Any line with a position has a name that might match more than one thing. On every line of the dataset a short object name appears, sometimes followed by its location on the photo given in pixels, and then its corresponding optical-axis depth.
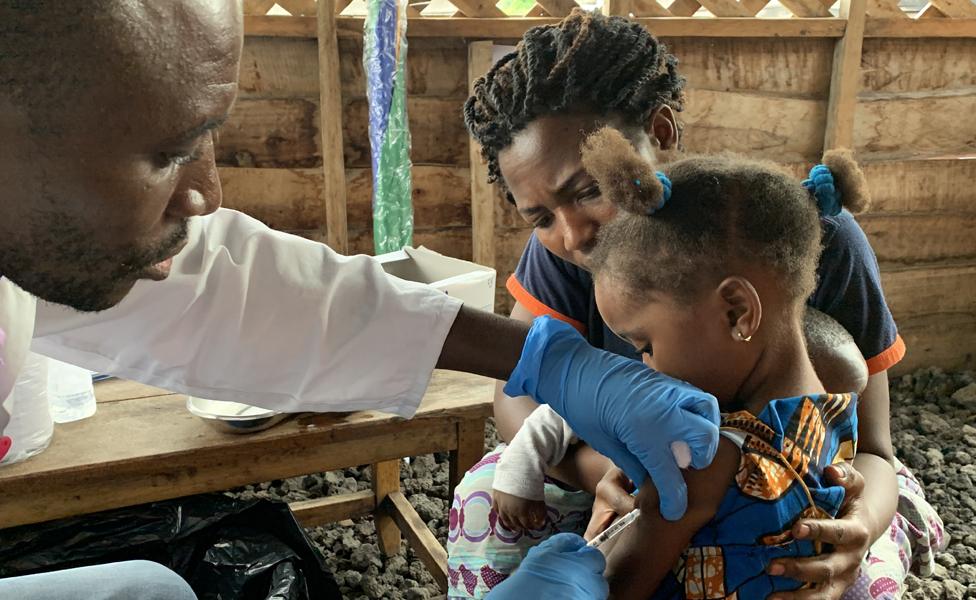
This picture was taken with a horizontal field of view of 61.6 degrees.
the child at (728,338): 1.18
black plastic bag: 1.74
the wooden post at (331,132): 2.97
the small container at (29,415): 1.53
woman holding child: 1.21
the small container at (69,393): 1.75
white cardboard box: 2.34
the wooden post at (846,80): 3.29
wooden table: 1.55
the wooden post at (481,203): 3.10
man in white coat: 0.81
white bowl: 1.69
